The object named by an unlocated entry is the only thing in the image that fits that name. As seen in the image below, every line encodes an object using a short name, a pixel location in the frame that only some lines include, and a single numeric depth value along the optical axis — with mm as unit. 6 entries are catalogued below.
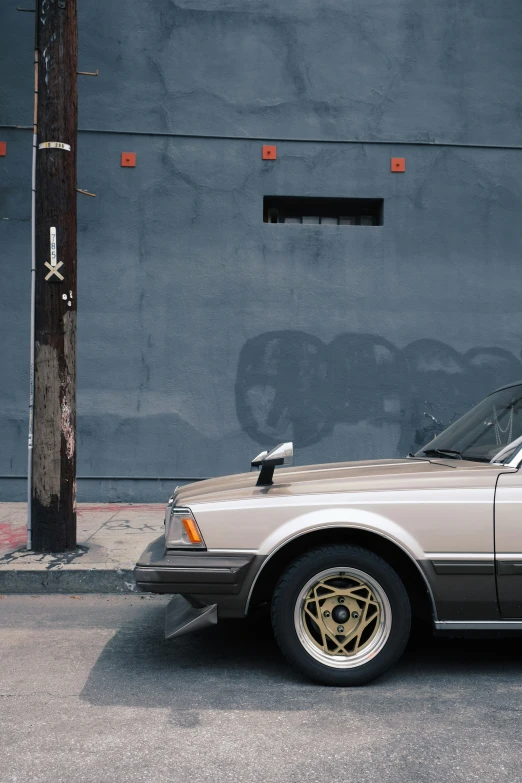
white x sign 7078
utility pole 6992
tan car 4098
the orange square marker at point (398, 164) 10391
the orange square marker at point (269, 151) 10328
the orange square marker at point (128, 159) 10258
